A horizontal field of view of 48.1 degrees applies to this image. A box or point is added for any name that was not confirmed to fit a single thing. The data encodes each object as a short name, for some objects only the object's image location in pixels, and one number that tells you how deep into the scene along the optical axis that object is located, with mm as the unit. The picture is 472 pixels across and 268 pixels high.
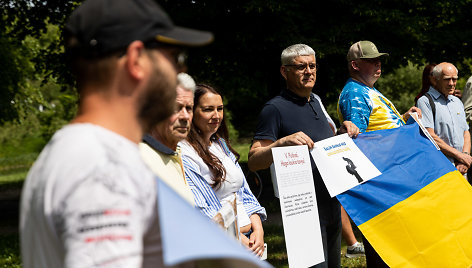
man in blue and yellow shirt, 4738
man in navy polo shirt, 4328
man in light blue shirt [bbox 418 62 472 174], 6621
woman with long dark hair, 3342
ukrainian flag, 4355
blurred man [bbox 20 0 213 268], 1127
